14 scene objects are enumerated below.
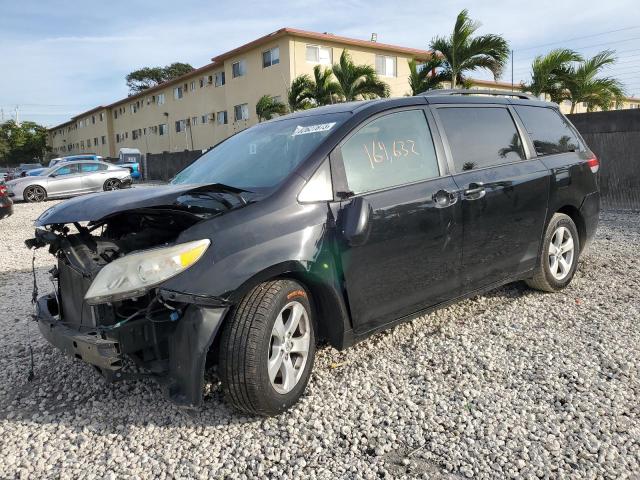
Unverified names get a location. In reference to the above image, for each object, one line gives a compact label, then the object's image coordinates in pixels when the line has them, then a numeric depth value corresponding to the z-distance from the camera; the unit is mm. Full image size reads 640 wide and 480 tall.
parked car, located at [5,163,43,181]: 23431
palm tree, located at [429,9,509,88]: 15336
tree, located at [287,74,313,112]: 20672
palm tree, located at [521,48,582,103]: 15133
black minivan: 2465
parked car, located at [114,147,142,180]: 29433
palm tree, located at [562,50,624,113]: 15422
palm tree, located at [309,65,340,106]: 19562
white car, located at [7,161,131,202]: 17875
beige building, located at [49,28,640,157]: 26141
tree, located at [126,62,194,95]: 64188
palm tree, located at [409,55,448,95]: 16078
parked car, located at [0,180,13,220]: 11018
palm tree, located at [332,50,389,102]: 18812
